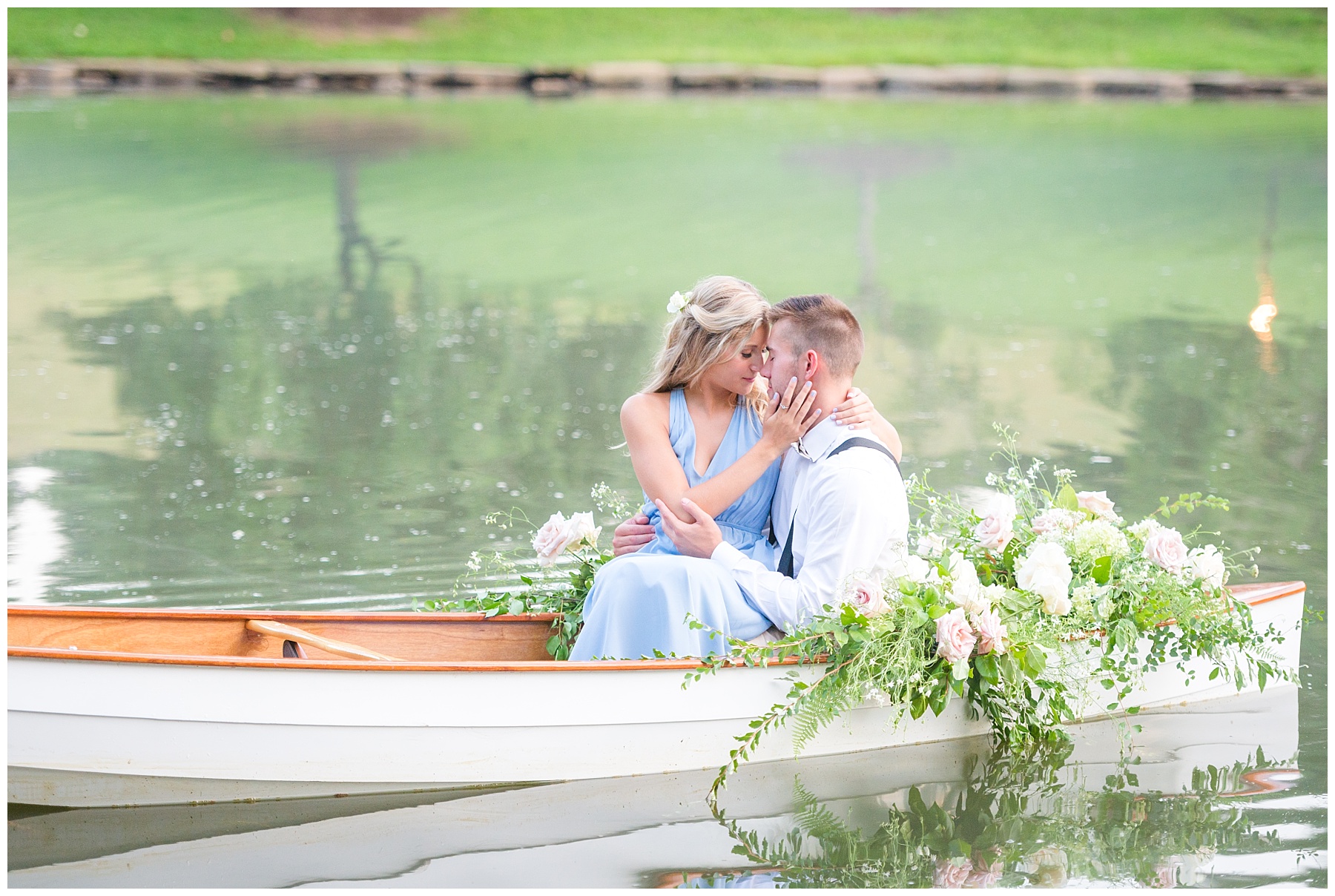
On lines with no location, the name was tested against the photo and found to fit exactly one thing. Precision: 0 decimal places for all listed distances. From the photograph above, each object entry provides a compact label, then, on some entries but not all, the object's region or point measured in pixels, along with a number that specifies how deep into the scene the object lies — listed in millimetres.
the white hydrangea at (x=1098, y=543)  9445
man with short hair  8672
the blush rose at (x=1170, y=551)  9320
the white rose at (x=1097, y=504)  10031
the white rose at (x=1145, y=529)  9711
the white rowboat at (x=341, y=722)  8266
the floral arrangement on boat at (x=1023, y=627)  8711
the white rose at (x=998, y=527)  9516
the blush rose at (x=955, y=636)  8609
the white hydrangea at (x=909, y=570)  8945
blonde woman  8836
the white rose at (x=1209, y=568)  9406
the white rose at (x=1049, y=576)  8961
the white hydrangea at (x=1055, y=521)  9766
